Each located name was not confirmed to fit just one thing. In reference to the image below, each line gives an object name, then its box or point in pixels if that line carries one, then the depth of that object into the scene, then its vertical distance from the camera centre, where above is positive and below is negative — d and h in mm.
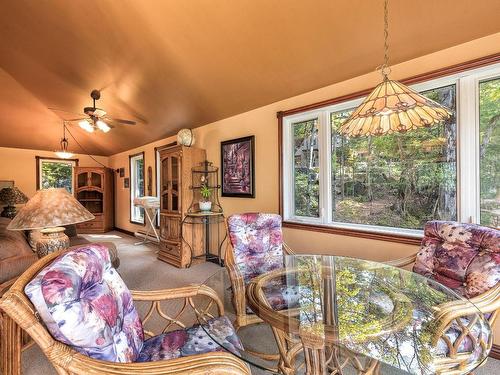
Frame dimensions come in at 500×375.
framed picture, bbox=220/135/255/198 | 3684 +260
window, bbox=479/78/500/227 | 1950 +236
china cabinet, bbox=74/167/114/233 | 7125 -195
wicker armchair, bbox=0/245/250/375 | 859 -562
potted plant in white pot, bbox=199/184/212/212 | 4121 -206
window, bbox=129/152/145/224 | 6500 +59
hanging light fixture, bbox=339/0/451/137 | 1318 +383
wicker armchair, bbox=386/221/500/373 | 1236 -583
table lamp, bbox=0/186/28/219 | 5688 -237
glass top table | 1169 -697
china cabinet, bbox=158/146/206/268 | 4199 -228
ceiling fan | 3566 +922
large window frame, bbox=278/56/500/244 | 2014 +261
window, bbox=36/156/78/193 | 6866 +410
